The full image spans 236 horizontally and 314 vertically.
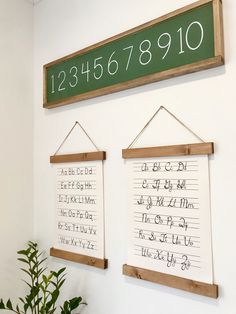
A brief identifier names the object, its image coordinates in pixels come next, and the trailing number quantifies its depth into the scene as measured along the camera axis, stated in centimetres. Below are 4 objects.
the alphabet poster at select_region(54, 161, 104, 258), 118
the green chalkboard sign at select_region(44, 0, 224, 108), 89
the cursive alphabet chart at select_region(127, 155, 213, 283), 89
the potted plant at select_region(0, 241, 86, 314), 116
